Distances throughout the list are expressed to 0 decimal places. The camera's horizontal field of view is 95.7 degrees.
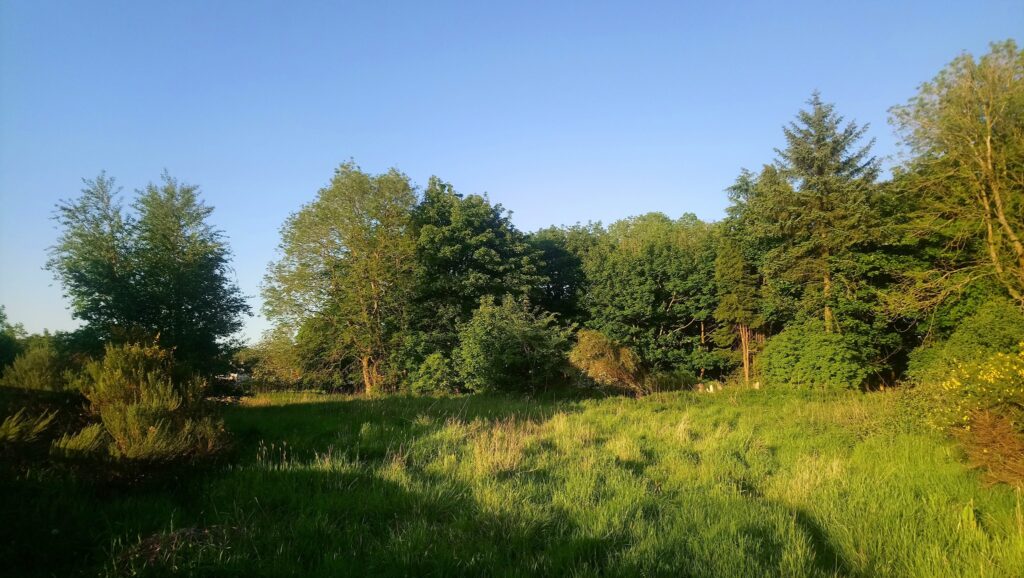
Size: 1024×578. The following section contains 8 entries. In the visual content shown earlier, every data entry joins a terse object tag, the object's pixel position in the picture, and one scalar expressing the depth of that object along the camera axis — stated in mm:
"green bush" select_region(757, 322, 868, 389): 17125
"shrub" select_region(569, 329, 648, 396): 19625
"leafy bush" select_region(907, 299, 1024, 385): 13930
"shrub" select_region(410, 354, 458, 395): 22188
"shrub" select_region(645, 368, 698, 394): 22609
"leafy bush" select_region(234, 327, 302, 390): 24953
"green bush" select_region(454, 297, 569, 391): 18609
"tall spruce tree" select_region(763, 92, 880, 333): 18078
